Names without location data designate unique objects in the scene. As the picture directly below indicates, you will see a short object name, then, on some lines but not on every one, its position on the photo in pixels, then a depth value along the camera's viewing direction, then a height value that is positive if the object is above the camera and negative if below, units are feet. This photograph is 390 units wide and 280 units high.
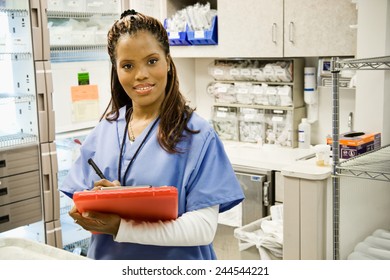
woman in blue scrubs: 4.07 -0.74
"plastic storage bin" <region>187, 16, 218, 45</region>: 10.52 +0.68
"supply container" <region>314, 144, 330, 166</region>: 6.70 -1.10
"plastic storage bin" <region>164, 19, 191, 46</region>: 10.93 +0.66
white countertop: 9.49 -1.62
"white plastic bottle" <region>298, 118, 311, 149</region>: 10.36 -1.29
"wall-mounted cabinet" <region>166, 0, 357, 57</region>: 8.96 +0.71
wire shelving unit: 5.57 -1.09
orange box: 6.37 -0.93
